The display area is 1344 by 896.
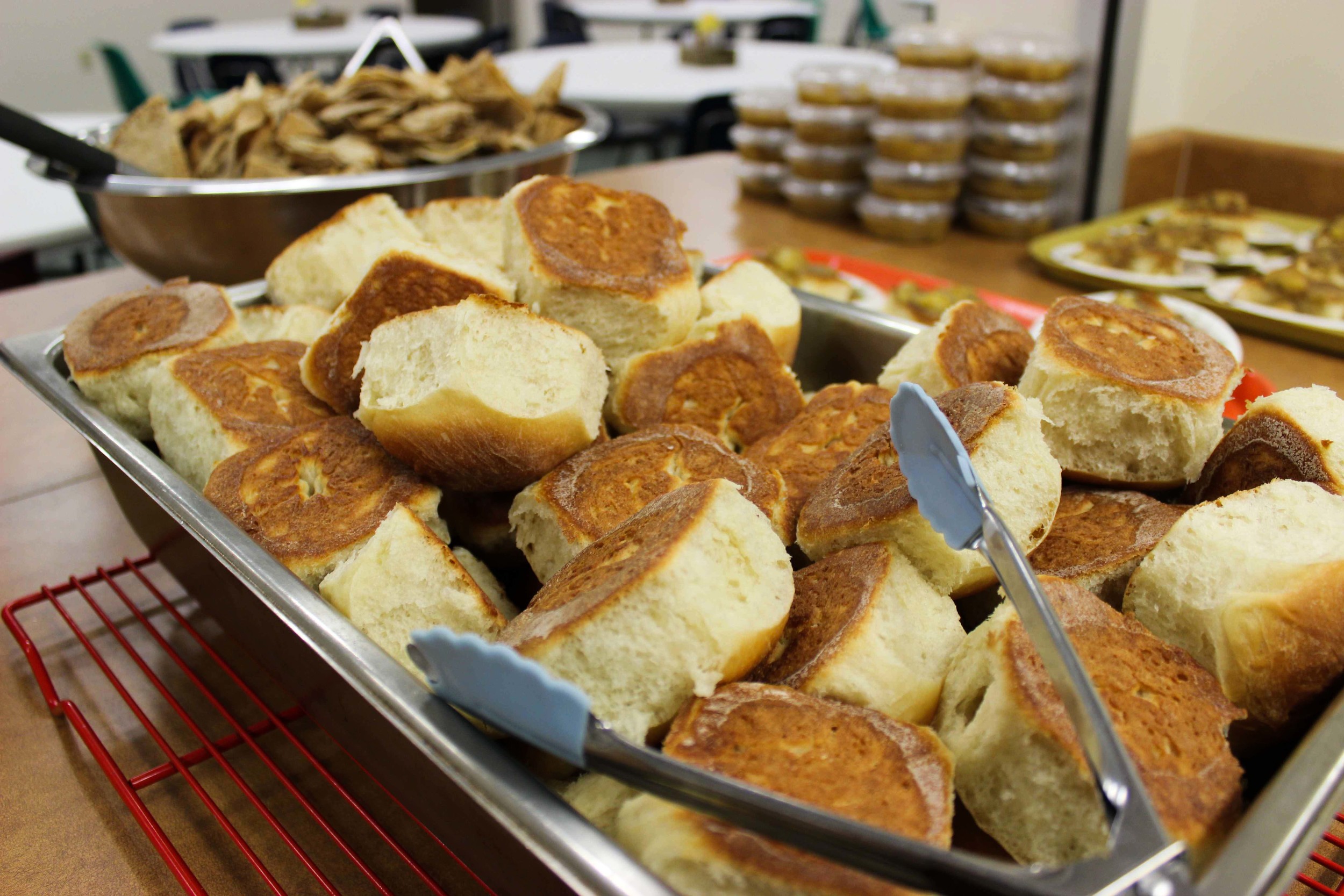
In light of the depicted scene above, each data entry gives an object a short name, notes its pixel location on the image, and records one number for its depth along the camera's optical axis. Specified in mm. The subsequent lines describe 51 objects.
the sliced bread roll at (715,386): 545
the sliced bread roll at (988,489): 402
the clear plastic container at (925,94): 954
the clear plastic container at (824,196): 1056
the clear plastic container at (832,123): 1020
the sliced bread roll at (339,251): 622
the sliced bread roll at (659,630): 338
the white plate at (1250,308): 806
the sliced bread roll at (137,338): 568
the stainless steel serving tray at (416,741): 261
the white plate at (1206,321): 740
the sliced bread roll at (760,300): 604
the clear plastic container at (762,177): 1108
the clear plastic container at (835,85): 1011
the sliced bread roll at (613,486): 454
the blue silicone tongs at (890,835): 232
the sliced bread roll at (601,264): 531
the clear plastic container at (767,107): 1091
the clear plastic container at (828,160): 1039
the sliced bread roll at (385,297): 527
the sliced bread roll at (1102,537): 411
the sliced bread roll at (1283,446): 417
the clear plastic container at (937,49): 1008
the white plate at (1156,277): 878
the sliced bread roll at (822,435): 515
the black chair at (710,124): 1617
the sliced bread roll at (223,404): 528
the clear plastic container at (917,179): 984
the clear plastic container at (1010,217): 1010
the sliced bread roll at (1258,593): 337
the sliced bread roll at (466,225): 645
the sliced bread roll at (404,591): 410
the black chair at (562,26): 2782
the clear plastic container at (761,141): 1095
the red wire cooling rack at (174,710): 396
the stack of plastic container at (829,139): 1017
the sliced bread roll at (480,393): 448
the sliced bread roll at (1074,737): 298
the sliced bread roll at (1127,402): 463
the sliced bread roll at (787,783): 268
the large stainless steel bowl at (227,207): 756
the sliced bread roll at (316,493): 448
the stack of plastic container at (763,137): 1094
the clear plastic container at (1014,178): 996
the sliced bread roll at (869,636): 356
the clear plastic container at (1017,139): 978
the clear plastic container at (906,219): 1003
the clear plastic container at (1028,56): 952
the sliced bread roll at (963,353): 532
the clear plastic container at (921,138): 972
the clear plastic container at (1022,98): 959
